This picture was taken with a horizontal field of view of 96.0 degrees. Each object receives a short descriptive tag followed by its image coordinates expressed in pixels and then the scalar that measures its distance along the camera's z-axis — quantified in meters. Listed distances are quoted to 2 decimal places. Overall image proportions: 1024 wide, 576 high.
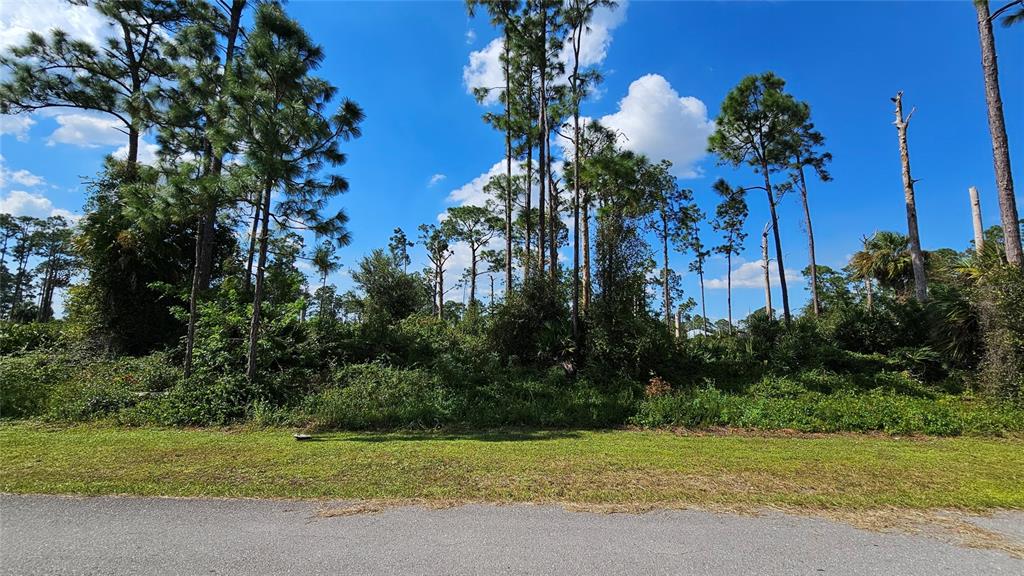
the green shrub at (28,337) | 14.86
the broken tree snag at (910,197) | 16.78
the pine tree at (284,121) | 9.86
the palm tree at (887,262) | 26.91
